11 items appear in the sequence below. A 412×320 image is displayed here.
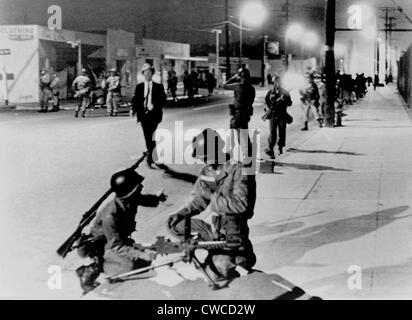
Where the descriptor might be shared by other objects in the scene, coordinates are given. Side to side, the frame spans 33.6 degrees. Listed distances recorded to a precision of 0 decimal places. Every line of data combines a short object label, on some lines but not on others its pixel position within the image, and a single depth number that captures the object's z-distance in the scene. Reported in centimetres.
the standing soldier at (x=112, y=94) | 2453
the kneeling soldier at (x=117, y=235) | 538
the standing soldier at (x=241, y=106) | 1355
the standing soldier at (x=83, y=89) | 2391
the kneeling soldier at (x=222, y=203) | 547
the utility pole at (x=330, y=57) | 2062
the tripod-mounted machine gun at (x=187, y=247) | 538
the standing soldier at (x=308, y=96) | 1991
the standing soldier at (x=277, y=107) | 1410
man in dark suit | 1282
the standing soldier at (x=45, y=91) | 2669
